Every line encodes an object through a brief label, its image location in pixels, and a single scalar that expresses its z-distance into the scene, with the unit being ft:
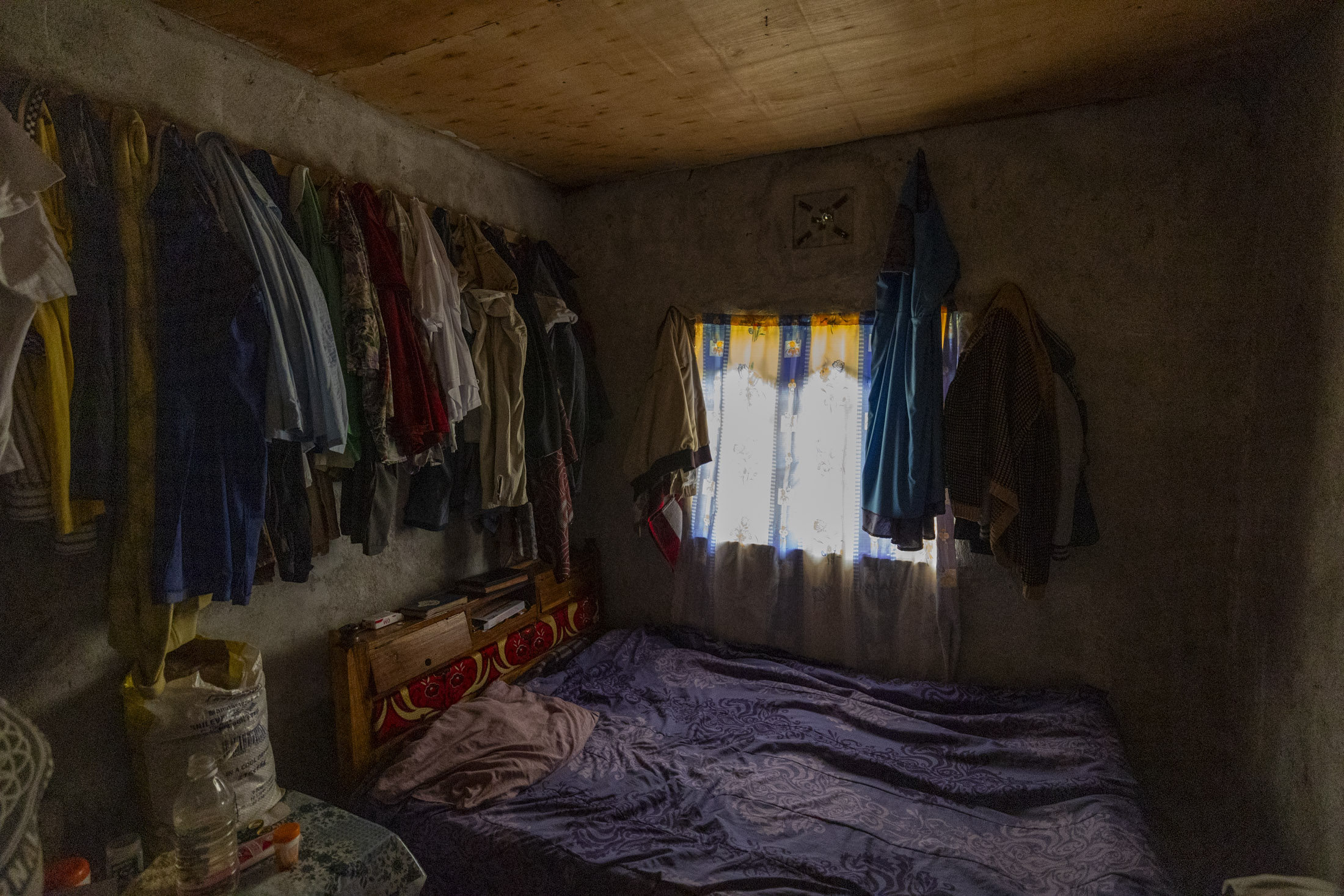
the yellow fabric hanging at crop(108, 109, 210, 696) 4.91
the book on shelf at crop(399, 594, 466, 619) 7.52
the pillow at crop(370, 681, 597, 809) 6.20
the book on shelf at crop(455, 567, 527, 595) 8.32
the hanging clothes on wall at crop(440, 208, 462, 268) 7.76
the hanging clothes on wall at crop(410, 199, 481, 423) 6.81
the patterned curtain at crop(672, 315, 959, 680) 8.56
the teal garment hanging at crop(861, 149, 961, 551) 7.88
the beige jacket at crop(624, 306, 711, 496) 9.18
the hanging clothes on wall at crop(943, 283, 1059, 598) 7.35
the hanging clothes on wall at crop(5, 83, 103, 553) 4.42
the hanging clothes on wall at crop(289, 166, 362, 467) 6.17
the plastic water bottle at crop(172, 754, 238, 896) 4.42
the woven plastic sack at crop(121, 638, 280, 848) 5.23
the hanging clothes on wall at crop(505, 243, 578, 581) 8.33
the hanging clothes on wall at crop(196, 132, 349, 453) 5.19
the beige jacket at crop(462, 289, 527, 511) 7.68
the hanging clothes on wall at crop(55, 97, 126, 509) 4.69
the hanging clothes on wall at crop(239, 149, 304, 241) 5.94
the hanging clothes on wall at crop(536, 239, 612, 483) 9.22
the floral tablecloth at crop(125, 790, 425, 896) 4.64
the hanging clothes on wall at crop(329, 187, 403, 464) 6.14
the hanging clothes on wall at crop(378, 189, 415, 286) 6.95
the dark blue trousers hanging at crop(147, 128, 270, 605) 4.88
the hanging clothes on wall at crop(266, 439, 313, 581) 5.72
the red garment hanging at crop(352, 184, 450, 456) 6.45
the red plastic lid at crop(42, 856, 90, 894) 4.47
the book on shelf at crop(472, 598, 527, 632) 8.07
